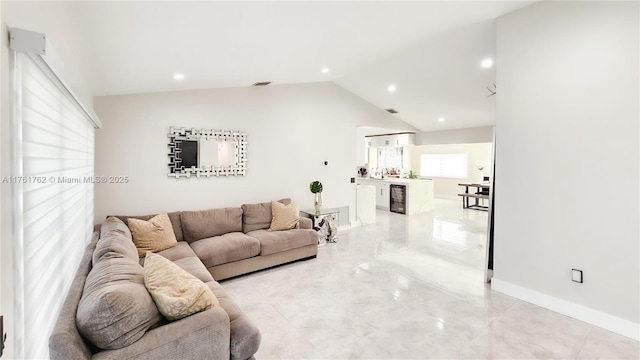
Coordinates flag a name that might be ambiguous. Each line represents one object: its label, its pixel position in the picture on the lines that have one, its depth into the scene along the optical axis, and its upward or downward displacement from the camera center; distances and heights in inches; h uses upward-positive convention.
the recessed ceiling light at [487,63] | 162.7 +63.9
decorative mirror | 160.9 +11.4
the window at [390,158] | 426.6 +26.0
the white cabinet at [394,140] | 330.3 +41.4
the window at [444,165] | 416.2 +17.4
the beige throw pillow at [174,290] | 64.5 -26.8
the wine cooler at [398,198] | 310.0 -23.5
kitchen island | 306.0 -19.8
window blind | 43.4 -5.3
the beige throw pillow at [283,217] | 170.7 -24.7
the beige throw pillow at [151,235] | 128.9 -27.8
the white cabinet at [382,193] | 331.0 -19.4
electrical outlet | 104.1 -33.4
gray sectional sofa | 54.2 -29.8
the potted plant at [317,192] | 203.2 -11.8
